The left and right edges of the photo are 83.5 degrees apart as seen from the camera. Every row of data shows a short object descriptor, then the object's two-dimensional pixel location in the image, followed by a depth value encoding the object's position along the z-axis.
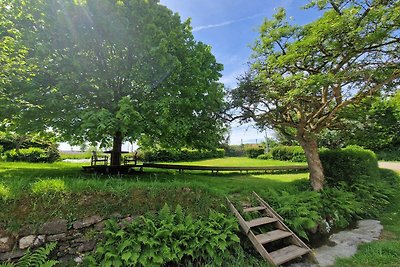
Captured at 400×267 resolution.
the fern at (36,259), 4.14
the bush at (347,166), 10.65
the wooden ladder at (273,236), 5.08
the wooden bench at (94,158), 12.01
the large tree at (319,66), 6.52
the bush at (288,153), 22.91
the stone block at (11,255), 4.24
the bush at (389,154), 23.70
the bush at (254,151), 30.78
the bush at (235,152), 35.56
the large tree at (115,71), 7.12
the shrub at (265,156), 27.04
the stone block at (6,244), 4.31
